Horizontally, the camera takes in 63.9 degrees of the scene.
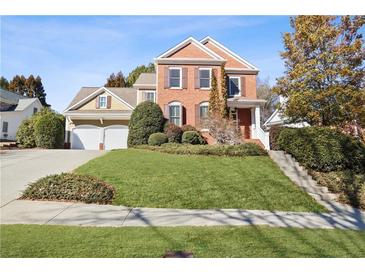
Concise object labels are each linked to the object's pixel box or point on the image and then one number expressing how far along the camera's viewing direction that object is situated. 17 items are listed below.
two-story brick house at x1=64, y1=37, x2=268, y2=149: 20.95
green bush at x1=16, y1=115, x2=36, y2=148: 22.67
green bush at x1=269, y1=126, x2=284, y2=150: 14.73
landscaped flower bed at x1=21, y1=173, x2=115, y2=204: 8.49
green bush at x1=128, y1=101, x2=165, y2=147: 18.62
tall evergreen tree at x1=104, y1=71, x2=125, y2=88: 45.03
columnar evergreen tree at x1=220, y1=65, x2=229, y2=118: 20.18
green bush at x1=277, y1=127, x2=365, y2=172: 11.30
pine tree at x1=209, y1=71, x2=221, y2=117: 20.15
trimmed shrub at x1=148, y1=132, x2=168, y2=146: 17.38
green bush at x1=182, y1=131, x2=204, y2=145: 17.89
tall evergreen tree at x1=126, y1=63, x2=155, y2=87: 46.09
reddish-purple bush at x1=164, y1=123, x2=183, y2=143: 17.91
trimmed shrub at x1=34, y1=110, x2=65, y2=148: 21.98
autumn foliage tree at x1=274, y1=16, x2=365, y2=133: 14.67
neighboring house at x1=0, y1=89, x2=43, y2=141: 32.09
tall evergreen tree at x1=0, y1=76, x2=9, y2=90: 53.47
